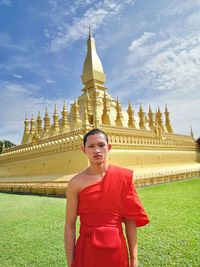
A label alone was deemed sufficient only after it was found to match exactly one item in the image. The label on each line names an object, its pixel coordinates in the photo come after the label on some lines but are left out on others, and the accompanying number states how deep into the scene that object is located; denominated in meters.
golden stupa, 14.48
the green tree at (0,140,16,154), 44.12
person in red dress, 1.99
